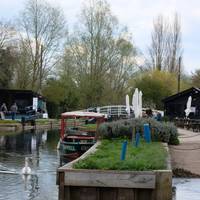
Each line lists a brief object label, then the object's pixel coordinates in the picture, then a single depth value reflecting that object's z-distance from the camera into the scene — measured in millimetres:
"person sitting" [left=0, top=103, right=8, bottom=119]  63703
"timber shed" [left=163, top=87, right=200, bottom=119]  60500
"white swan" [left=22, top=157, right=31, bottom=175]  22578
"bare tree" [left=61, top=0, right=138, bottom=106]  77375
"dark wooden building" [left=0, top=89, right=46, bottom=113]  67312
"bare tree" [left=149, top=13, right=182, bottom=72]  92250
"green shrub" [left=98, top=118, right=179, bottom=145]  26859
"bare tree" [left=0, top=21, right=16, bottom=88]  68688
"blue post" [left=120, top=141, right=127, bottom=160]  16484
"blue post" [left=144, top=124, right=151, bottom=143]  24697
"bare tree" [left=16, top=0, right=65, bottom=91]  78250
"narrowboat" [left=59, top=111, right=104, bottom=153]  31078
